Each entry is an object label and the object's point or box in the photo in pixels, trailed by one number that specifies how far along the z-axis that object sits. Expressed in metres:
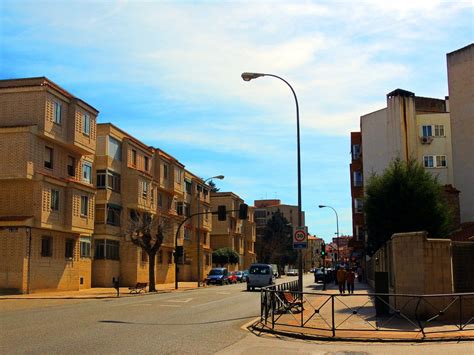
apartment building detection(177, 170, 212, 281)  64.25
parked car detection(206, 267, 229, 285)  52.95
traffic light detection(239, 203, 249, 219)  37.75
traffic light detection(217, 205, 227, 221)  38.90
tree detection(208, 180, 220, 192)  115.15
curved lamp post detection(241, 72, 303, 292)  21.53
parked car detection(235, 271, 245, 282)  61.85
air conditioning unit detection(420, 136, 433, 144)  51.81
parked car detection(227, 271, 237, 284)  57.41
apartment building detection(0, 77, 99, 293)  33.25
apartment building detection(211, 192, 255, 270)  80.12
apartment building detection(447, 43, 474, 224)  45.38
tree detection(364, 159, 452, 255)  29.41
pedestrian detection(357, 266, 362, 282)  57.56
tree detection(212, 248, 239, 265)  75.00
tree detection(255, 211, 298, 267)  111.44
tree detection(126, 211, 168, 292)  38.53
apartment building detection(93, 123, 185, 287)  44.41
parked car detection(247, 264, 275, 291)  39.38
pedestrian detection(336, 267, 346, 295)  30.81
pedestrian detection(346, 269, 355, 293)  31.45
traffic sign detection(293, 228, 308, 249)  21.70
